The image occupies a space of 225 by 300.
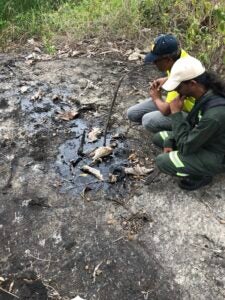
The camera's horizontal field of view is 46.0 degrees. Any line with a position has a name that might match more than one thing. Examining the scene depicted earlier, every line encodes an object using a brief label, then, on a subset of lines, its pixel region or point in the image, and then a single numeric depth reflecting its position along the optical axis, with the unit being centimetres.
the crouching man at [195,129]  218
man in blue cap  251
